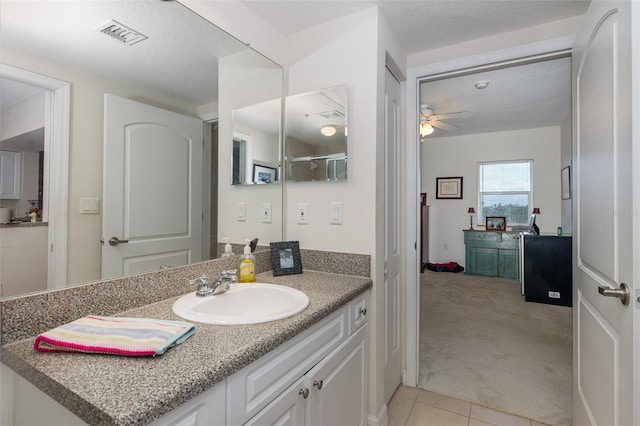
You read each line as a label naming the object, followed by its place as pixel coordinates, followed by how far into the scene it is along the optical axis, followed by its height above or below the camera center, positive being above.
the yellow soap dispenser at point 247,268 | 1.46 -0.26
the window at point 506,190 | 5.17 +0.43
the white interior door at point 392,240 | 1.85 -0.17
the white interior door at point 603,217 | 0.95 -0.01
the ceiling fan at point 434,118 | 3.71 +1.29
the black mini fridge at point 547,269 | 3.76 -0.69
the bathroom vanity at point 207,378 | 0.59 -0.37
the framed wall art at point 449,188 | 5.64 +0.51
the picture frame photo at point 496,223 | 5.17 -0.14
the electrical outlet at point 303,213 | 1.80 +0.00
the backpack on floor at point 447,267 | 5.52 -0.97
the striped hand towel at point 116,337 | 0.72 -0.31
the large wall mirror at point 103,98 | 0.86 +0.42
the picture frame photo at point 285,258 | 1.64 -0.24
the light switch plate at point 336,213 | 1.68 +0.01
